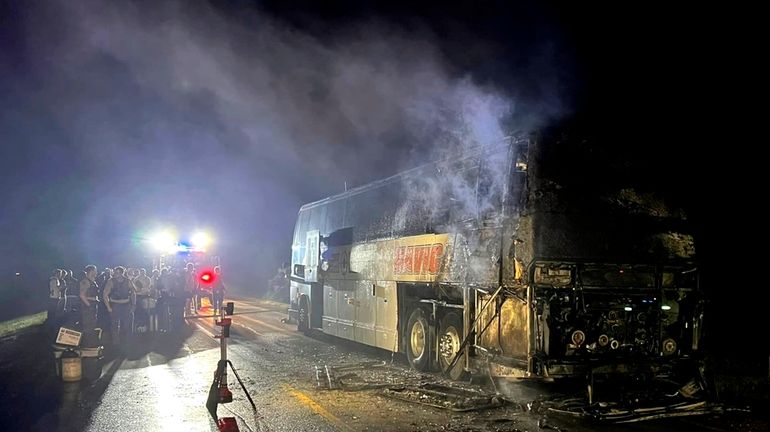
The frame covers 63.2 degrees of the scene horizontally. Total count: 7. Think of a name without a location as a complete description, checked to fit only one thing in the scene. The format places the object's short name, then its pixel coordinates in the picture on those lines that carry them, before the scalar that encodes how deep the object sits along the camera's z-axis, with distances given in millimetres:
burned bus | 7746
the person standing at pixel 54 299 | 16286
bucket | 9695
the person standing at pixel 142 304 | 16953
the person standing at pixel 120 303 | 15281
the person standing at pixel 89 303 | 10164
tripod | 7848
